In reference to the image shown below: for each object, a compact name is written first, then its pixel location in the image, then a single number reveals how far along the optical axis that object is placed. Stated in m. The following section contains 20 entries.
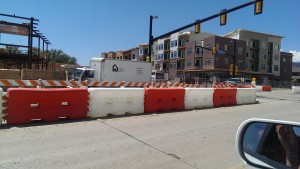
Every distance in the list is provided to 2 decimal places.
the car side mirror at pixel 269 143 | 2.20
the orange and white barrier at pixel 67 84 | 14.38
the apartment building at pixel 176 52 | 75.62
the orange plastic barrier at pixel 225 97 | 15.40
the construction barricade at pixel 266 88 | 41.36
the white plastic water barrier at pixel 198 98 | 13.72
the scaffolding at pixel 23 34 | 27.51
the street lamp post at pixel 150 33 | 27.39
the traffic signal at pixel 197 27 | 24.08
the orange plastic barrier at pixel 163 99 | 11.93
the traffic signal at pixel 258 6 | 19.53
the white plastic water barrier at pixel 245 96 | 17.16
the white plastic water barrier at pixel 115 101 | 10.31
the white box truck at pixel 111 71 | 25.94
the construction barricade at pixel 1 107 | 8.43
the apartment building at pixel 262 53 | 77.12
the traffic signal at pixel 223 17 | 21.95
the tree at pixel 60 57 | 107.89
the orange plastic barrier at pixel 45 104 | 8.62
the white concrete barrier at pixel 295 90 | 37.85
